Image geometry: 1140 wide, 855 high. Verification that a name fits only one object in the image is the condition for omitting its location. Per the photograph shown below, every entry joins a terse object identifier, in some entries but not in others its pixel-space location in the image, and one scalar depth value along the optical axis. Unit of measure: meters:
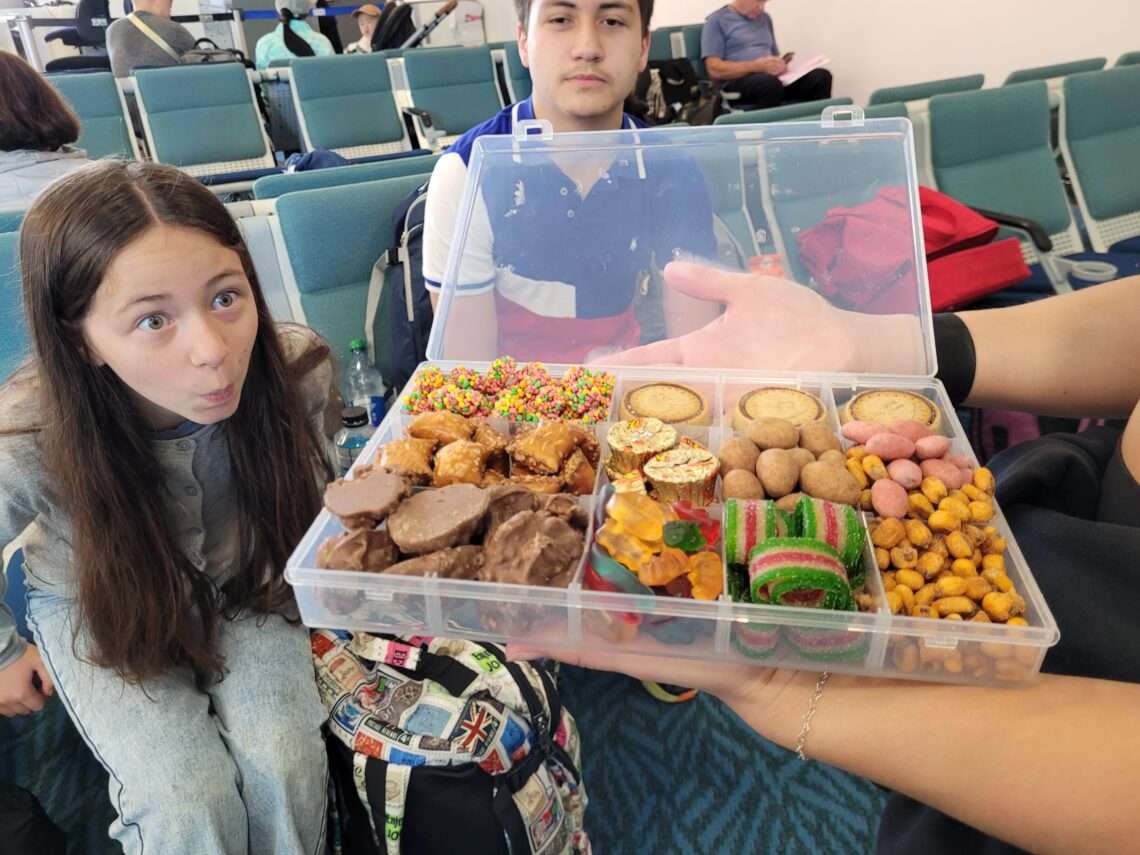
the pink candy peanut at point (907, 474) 0.75
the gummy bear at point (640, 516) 0.67
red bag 1.02
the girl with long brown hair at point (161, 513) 0.96
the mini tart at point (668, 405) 0.92
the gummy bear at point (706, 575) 0.66
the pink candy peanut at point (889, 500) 0.73
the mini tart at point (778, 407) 0.89
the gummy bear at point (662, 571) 0.66
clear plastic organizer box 0.65
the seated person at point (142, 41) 3.89
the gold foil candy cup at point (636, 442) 0.82
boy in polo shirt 1.12
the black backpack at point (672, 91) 4.59
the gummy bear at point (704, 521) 0.71
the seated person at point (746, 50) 4.98
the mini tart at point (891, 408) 0.86
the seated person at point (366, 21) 5.53
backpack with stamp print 1.02
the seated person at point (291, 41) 4.82
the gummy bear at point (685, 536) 0.67
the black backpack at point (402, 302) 1.66
